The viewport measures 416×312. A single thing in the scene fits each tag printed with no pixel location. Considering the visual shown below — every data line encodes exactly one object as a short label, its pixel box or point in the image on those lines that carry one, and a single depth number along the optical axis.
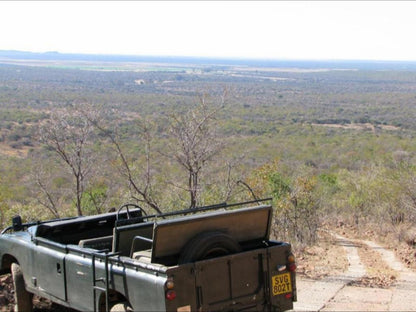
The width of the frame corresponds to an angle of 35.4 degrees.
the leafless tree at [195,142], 14.17
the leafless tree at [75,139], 15.19
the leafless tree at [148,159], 14.14
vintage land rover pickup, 5.96
